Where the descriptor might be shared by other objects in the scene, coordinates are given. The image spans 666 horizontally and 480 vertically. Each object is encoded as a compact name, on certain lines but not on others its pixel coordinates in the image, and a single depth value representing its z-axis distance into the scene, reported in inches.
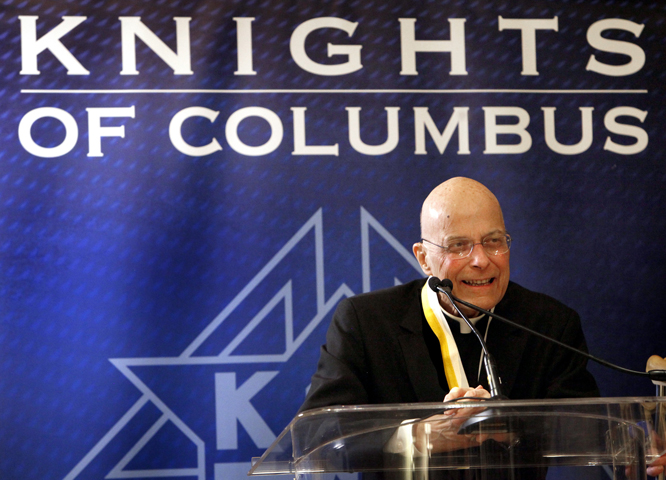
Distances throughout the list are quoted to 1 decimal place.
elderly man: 286.3
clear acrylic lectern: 263.8
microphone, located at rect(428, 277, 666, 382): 269.4
